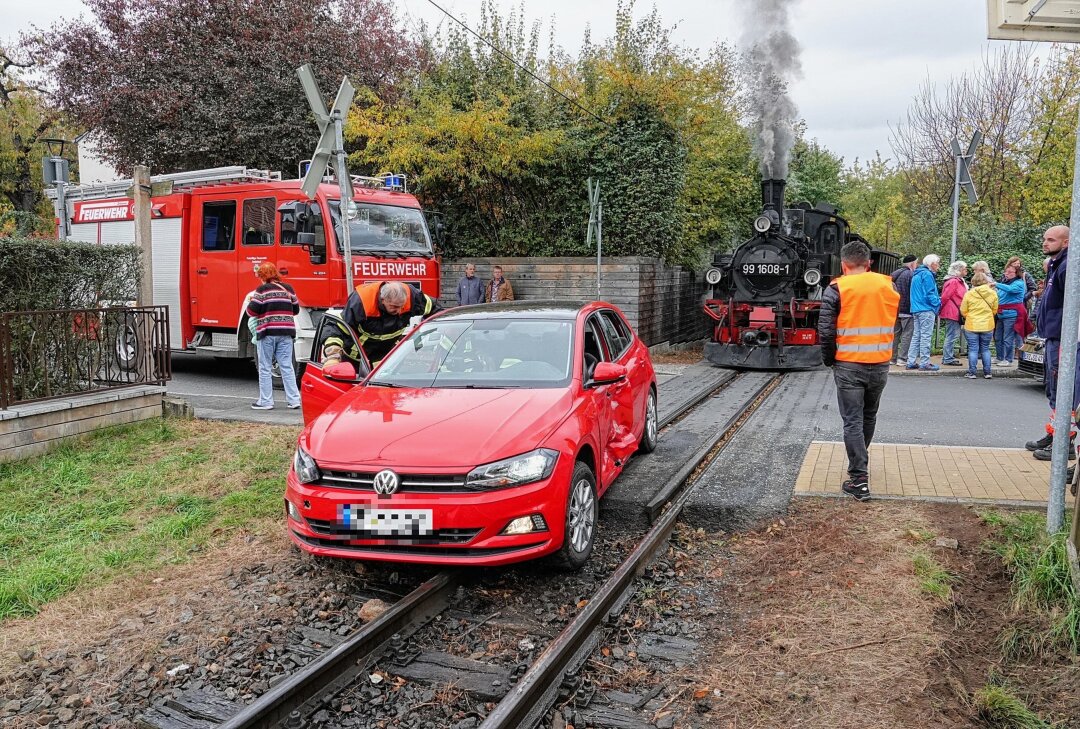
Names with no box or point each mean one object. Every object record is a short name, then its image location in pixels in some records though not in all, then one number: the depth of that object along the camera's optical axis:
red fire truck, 11.24
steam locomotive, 14.52
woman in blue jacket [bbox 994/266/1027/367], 13.09
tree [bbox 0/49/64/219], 30.59
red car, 4.20
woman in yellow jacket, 12.45
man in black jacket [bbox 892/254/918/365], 14.12
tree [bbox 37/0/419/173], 18.22
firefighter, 7.19
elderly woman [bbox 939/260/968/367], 13.53
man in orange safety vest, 5.96
